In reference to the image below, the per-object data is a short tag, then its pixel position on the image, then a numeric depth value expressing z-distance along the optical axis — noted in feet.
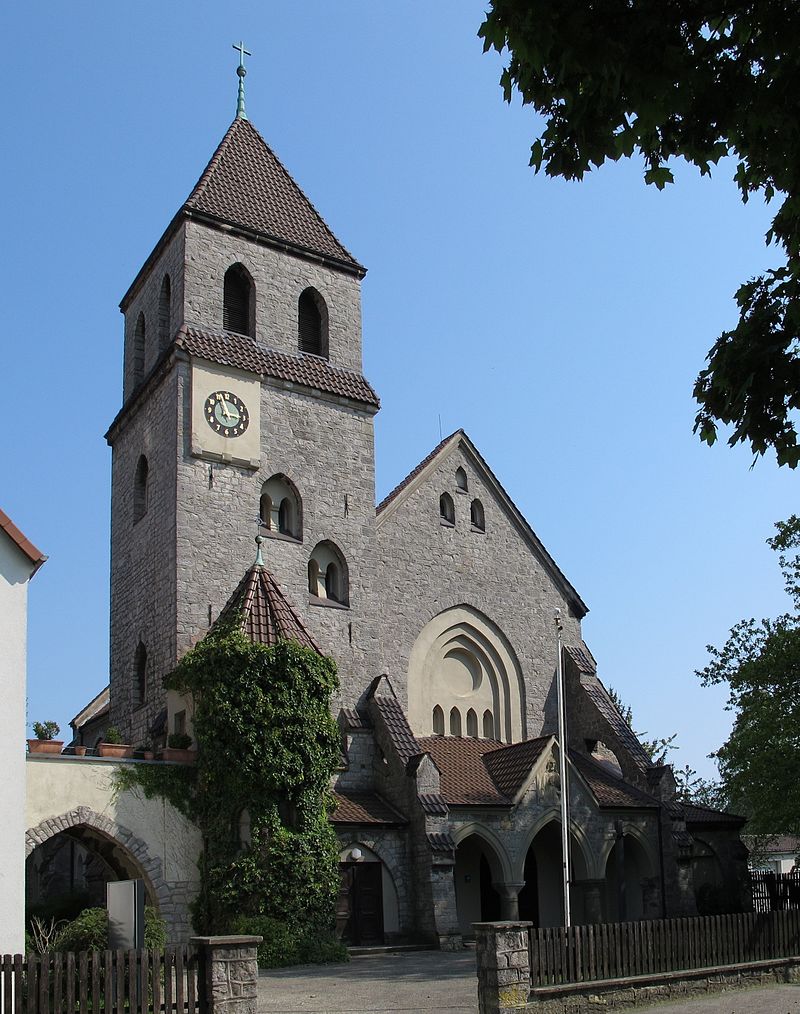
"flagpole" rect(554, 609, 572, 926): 83.25
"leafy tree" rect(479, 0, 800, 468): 25.85
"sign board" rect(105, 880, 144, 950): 48.96
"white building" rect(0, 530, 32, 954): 64.95
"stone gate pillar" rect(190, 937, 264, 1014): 45.11
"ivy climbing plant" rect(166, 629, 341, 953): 77.20
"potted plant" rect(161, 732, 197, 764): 81.41
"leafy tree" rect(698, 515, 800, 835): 100.01
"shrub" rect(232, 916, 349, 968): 74.08
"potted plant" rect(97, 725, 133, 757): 78.89
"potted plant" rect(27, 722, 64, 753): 75.66
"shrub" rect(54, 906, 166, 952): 64.44
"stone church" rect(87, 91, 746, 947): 91.86
